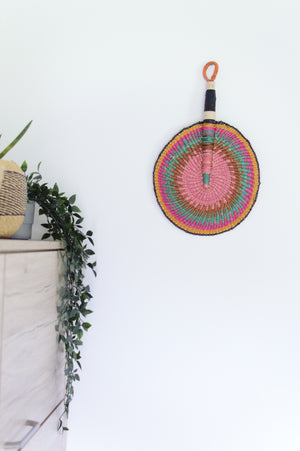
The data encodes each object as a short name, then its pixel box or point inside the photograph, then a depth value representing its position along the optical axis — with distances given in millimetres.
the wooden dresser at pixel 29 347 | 745
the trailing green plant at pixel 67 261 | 1001
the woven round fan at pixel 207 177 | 1138
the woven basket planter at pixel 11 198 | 795
